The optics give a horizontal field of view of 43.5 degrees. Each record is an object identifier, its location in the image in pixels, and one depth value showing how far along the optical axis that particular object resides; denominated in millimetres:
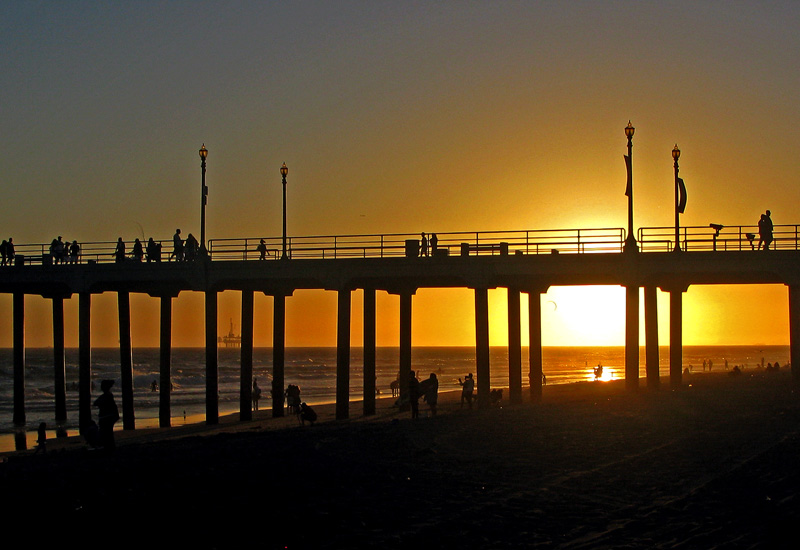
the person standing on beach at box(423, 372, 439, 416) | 35469
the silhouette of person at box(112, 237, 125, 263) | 42594
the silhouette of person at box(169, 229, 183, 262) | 42125
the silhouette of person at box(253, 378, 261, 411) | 56625
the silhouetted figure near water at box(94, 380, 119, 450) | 20656
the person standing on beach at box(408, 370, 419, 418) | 34094
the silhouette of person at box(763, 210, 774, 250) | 36969
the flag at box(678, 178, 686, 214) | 42450
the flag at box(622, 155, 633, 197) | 38500
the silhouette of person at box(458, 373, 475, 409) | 39431
